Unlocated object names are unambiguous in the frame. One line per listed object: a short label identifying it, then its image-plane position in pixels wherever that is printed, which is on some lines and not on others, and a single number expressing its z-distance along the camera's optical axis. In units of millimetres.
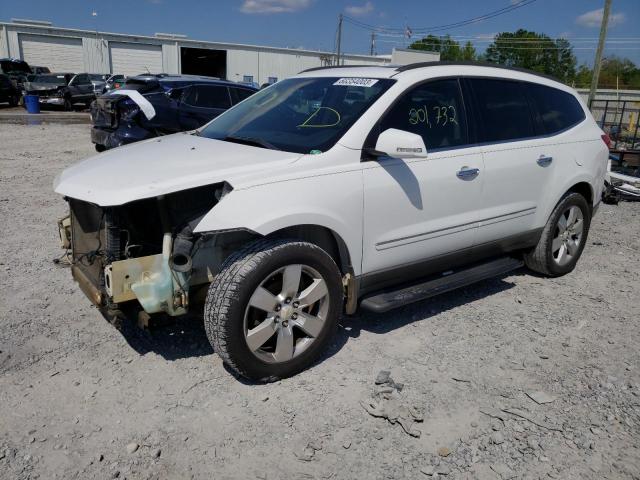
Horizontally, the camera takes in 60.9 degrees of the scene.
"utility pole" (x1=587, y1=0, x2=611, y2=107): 20250
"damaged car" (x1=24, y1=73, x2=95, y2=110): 25547
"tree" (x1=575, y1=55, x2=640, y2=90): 75125
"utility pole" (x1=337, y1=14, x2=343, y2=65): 50431
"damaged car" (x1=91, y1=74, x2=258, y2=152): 9305
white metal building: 40312
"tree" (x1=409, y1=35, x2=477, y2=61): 81188
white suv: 3039
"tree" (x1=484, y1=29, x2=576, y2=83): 76562
